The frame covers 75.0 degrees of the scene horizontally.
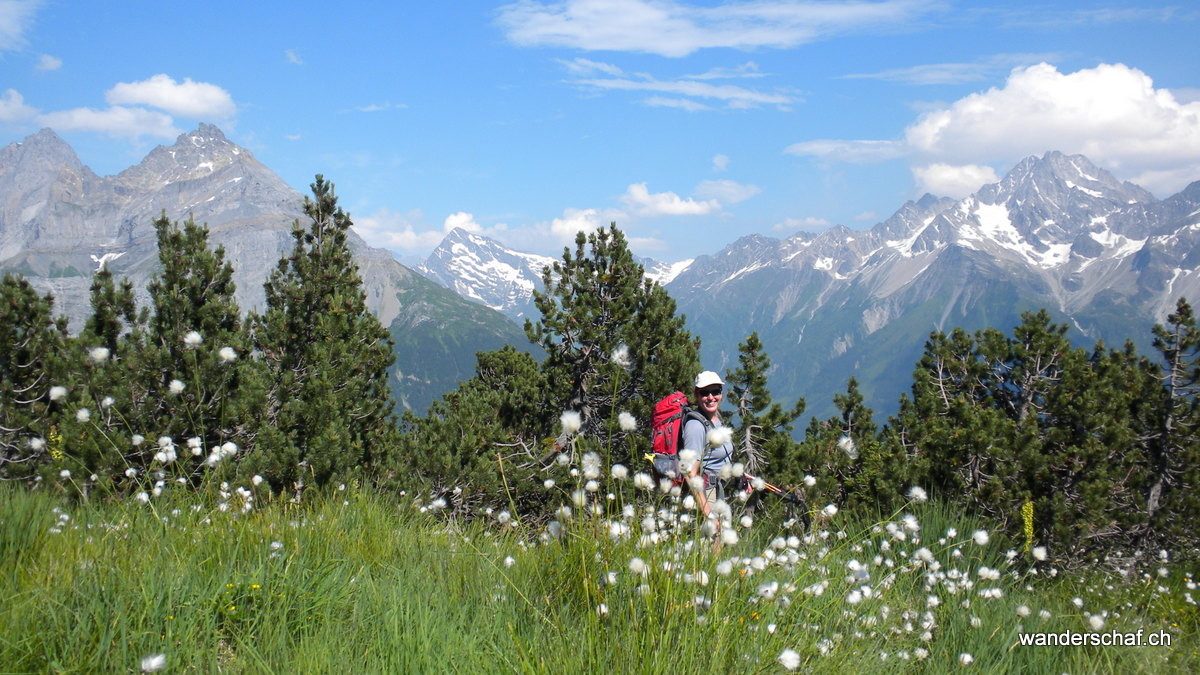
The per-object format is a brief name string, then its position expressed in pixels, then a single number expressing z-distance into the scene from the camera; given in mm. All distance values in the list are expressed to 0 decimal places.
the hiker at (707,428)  5954
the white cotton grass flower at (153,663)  2533
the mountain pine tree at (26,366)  9469
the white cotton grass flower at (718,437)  3666
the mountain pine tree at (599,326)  13398
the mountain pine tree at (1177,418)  15688
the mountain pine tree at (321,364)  10109
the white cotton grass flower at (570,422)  3608
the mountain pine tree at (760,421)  11969
